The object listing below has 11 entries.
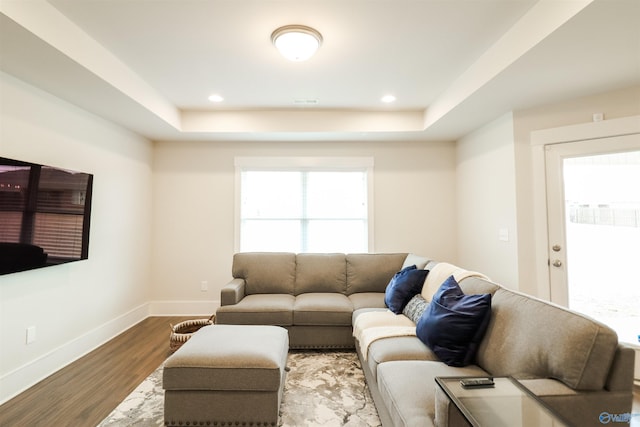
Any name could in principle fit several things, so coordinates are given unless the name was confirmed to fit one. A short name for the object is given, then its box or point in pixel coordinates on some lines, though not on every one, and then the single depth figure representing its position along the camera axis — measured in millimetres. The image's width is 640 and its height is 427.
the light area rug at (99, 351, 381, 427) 1902
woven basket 2861
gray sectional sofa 1167
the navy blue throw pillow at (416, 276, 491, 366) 1682
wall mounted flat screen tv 2092
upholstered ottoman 1750
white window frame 4184
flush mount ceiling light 2068
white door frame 2764
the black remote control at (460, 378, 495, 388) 1231
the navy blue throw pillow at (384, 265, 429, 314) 2648
